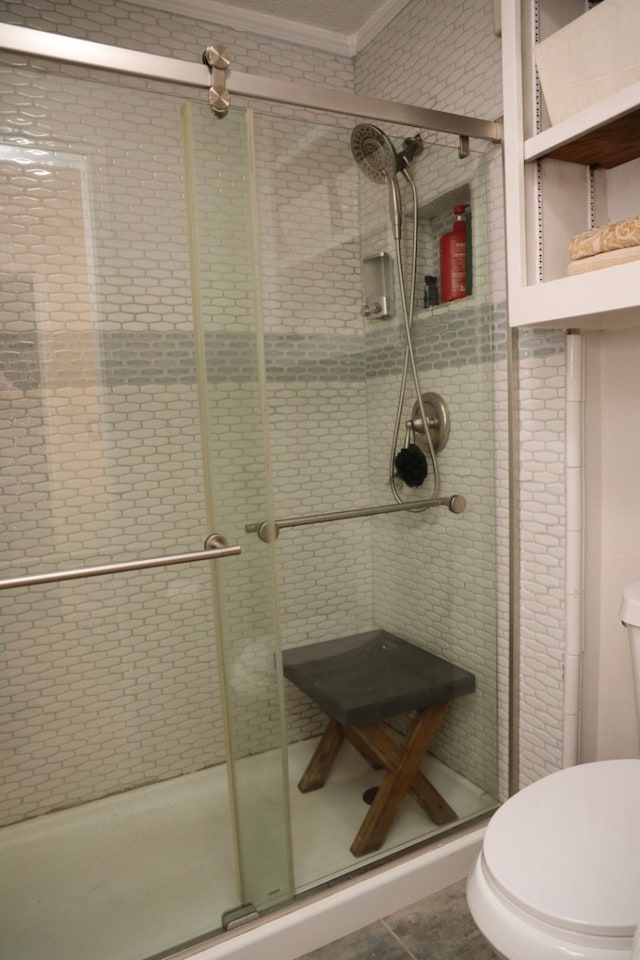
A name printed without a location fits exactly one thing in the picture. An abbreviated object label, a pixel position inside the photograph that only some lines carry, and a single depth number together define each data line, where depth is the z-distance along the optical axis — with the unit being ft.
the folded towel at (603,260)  3.67
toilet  2.91
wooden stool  5.32
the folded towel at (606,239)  3.64
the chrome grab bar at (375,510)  5.22
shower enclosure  4.34
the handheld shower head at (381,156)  5.06
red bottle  5.44
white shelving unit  4.01
